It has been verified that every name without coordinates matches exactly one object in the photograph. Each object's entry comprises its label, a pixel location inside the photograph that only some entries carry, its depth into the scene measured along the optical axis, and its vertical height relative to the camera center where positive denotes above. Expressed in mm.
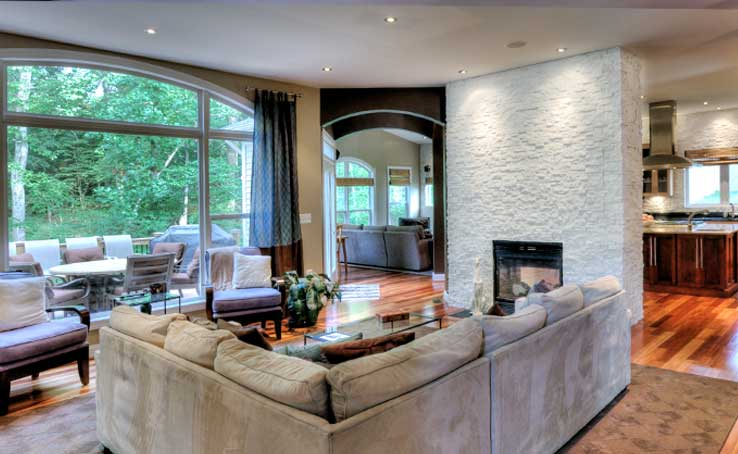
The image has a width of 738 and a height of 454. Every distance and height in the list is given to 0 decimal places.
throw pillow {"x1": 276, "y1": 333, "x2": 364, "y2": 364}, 2148 -641
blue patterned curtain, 5840 +501
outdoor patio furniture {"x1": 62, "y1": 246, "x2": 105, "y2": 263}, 4762 -332
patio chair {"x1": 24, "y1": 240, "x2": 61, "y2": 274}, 4516 -274
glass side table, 4031 -679
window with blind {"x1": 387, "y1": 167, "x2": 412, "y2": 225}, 13250 +699
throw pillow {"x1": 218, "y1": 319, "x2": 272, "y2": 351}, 2328 -584
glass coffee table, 3564 -888
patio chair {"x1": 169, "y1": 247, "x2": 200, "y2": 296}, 5366 -652
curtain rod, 5774 +1633
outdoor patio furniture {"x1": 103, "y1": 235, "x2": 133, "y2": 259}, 5012 -253
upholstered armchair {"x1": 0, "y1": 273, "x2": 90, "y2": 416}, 3240 -906
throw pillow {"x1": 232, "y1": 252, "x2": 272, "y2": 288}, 5168 -578
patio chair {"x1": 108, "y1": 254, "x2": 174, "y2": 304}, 4574 -509
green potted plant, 5367 -901
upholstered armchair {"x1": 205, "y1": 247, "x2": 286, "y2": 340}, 4699 -809
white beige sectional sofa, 1637 -717
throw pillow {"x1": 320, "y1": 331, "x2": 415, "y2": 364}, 2100 -591
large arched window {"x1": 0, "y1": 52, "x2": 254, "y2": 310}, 4406 +730
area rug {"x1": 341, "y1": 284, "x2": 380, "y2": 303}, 6889 -1162
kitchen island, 6387 -667
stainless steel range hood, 6965 +1150
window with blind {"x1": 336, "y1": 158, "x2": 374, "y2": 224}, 12352 +715
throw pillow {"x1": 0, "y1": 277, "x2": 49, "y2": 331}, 3535 -610
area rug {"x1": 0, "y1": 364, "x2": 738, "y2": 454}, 2689 -1315
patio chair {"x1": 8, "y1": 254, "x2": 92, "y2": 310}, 4324 -638
